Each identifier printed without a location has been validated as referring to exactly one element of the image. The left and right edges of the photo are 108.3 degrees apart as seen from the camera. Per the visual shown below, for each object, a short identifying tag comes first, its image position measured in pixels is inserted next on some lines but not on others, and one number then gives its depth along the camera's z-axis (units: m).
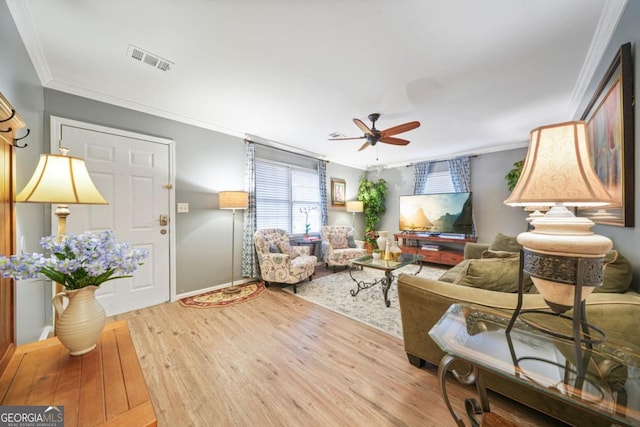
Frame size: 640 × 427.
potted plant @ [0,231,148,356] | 0.86
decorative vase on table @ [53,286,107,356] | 0.90
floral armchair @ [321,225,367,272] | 4.23
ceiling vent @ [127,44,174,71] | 1.86
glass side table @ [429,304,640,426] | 0.71
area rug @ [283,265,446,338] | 2.46
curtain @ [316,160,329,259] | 5.00
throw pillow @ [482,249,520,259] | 2.02
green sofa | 1.08
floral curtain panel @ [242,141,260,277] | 3.64
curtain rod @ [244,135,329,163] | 3.75
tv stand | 4.61
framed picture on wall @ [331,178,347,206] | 5.39
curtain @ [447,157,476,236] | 4.72
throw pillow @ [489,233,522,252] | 2.79
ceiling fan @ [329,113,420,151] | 2.62
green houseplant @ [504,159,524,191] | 3.84
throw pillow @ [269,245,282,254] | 3.61
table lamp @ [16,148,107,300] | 1.08
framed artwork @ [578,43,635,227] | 1.32
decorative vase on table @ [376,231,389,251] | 3.15
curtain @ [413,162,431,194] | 5.27
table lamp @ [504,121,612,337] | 0.79
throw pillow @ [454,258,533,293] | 1.54
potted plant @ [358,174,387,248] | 5.79
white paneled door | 2.42
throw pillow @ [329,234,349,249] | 4.60
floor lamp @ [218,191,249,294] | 3.16
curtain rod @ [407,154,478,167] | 4.69
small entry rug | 2.87
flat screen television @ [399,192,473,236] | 4.62
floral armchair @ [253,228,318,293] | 3.33
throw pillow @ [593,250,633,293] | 1.22
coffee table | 2.83
